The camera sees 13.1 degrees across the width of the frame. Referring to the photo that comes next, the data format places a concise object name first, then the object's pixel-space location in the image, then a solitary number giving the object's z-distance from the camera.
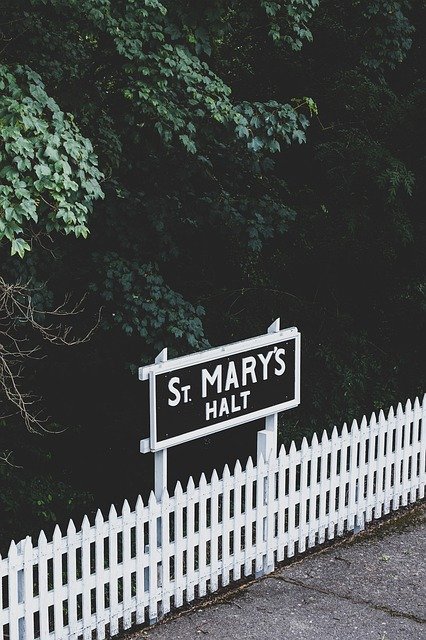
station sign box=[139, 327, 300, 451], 14.50
